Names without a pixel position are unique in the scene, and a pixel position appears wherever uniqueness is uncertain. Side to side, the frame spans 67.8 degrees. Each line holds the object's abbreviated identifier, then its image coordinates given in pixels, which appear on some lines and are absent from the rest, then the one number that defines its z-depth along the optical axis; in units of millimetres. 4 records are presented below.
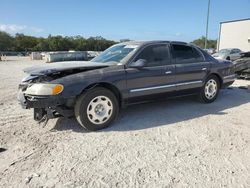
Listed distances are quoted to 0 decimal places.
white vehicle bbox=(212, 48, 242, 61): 16302
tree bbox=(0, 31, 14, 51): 54880
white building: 26830
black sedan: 3094
